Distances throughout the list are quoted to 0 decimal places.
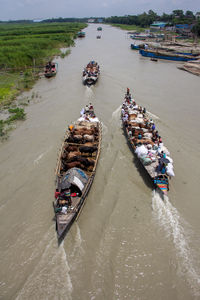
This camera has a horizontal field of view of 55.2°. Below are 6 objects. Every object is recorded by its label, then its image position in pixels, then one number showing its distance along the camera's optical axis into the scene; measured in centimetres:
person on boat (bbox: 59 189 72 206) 923
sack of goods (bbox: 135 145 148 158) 1202
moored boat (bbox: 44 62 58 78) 3193
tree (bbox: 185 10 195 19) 12144
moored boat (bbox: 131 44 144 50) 5876
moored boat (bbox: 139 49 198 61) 4524
